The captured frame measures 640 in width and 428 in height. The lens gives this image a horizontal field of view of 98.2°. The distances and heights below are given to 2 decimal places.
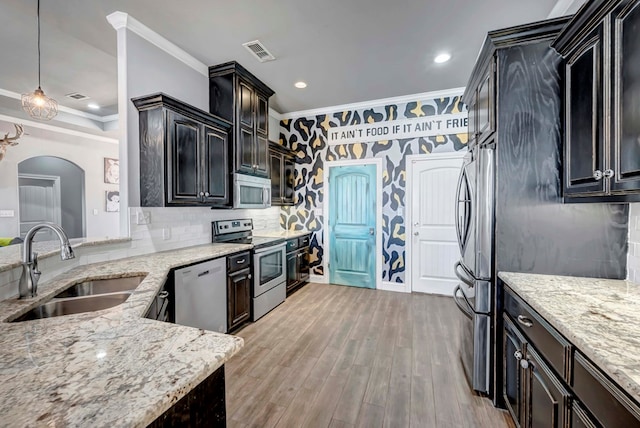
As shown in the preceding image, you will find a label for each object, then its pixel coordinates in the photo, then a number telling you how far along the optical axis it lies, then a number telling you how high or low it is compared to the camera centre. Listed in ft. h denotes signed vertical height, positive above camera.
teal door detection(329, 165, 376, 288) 14.56 -0.77
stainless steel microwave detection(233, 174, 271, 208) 10.39 +0.81
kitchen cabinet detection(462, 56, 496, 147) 6.13 +2.70
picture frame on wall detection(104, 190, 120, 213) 20.01 +0.81
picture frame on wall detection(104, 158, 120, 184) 19.86 +3.02
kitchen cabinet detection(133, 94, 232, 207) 7.89 +1.77
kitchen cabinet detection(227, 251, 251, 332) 9.18 -2.71
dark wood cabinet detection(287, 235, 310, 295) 13.44 -2.65
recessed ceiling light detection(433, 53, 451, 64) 9.89 +5.56
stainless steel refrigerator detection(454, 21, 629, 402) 5.48 +0.17
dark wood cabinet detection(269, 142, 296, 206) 13.89 +1.99
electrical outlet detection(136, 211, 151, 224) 8.34 -0.16
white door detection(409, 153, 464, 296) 13.24 -0.61
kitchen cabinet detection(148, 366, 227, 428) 2.23 -1.73
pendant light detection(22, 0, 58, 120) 9.39 +3.76
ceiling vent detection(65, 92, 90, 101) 13.83 +5.90
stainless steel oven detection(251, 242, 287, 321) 10.53 -2.73
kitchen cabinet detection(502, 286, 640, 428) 2.75 -2.21
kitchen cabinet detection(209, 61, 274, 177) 10.48 +4.13
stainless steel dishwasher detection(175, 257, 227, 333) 7.25 -2.39
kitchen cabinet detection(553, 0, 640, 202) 3.77 +1.69
